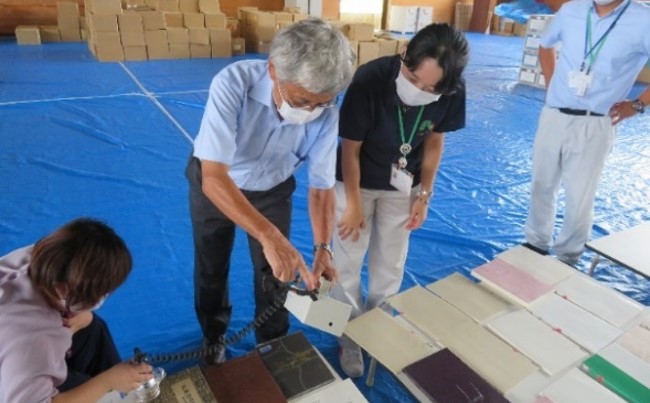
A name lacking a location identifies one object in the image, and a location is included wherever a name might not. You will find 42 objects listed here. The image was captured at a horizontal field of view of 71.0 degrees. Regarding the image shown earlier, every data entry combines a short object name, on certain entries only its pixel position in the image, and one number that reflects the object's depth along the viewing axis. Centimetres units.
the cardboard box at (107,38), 612
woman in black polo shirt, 125
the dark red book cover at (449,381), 124
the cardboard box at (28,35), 713
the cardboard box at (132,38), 631
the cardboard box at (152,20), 639
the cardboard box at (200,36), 682
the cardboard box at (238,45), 747
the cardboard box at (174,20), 696
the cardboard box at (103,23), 604
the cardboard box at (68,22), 767
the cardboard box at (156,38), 649
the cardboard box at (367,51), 663
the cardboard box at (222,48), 707
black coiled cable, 115
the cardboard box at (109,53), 618
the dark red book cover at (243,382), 114
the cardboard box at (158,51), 658
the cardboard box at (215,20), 705
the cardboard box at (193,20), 697
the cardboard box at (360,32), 662
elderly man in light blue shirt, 100
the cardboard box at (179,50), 674
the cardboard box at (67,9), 755
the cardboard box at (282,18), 758
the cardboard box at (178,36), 664
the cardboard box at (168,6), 709
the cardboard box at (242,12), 807
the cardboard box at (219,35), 698
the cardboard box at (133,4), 689
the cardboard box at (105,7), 596
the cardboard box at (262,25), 746
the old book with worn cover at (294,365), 121
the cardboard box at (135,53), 637
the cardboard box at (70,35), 768
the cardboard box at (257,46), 763
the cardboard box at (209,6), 709
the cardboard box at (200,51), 691
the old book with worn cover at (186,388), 111
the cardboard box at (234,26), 796
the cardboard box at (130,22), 622
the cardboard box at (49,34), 750
